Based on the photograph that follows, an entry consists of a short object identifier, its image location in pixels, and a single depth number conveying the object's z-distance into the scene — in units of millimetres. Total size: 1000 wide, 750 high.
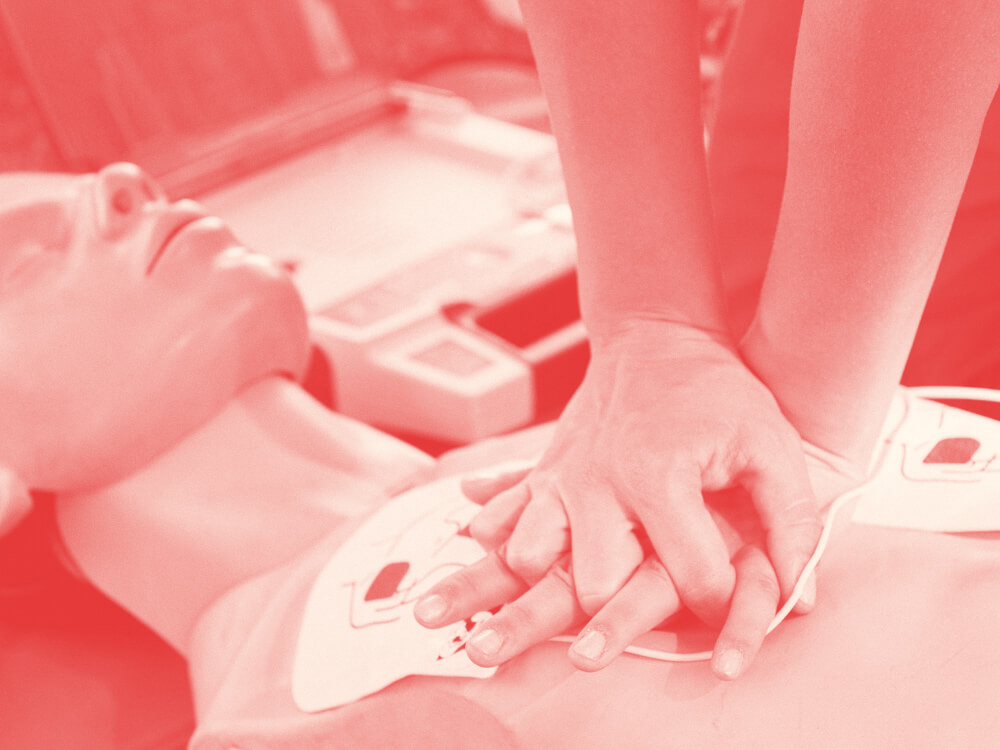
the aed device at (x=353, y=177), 1207
